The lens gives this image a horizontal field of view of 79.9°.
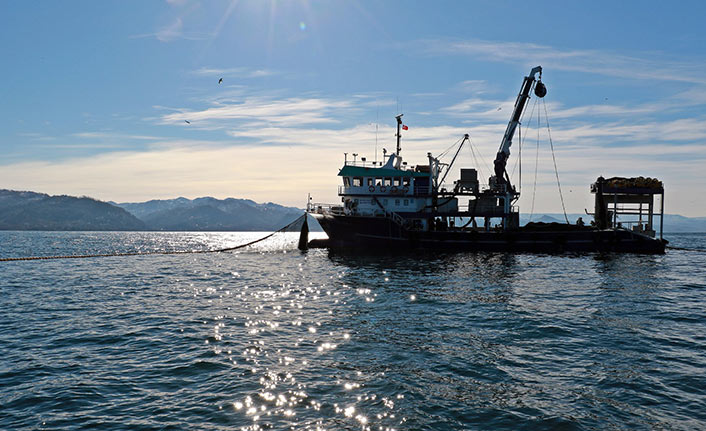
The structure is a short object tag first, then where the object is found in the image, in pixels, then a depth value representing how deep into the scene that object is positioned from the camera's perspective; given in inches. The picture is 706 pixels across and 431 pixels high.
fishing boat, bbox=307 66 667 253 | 1950.1
